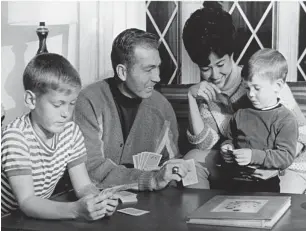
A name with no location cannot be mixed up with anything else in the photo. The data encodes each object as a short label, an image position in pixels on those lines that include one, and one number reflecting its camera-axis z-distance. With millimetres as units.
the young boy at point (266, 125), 2123
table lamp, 2523
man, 2156
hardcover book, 1296
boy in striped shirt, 1431
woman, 2404
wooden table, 1319
